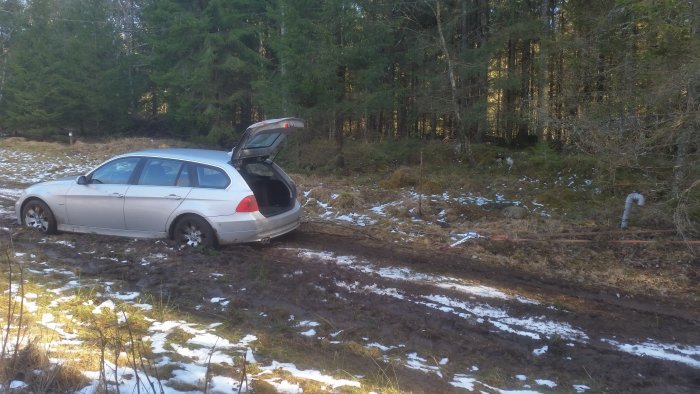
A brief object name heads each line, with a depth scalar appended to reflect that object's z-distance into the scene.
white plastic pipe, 9.99
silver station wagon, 8.39
